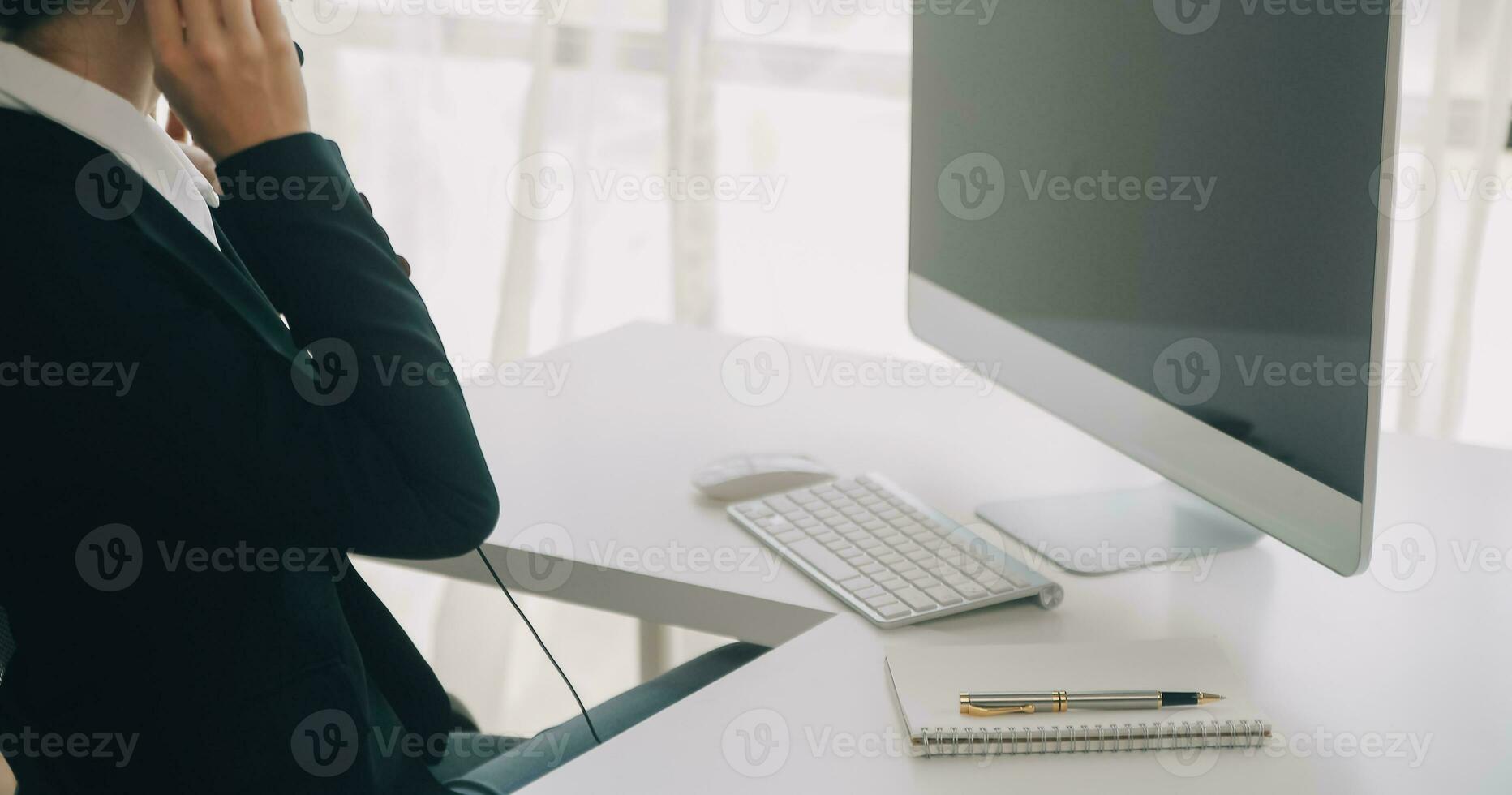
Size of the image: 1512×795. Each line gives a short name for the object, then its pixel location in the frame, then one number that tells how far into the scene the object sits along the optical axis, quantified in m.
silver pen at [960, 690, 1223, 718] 1.82
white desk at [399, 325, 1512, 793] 1.79
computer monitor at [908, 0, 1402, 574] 1.83
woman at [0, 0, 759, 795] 1.80
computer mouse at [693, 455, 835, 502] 2.14
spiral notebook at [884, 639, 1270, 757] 1.80
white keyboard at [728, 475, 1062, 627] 1.96
